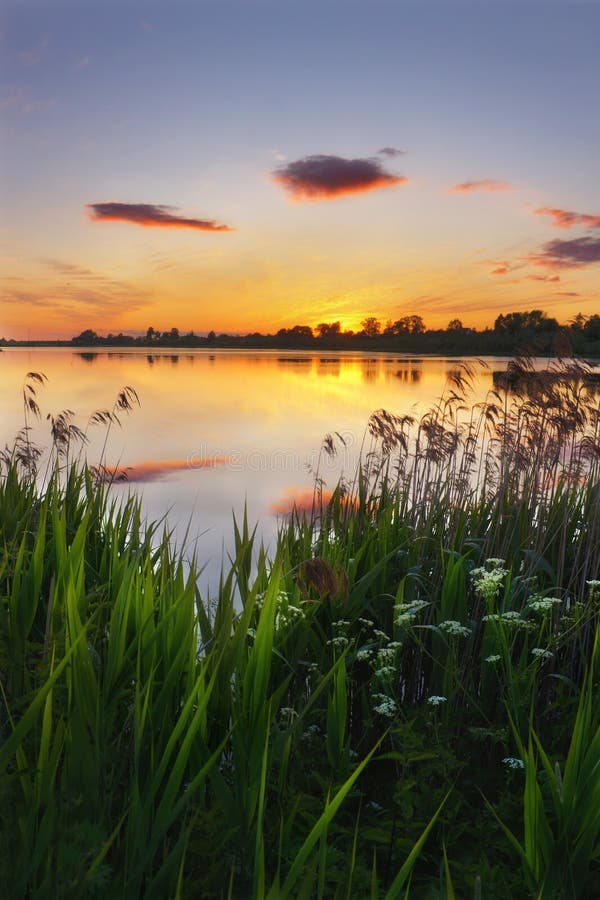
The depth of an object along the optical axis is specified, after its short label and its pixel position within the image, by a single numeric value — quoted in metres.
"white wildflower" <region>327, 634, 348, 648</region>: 3.63
